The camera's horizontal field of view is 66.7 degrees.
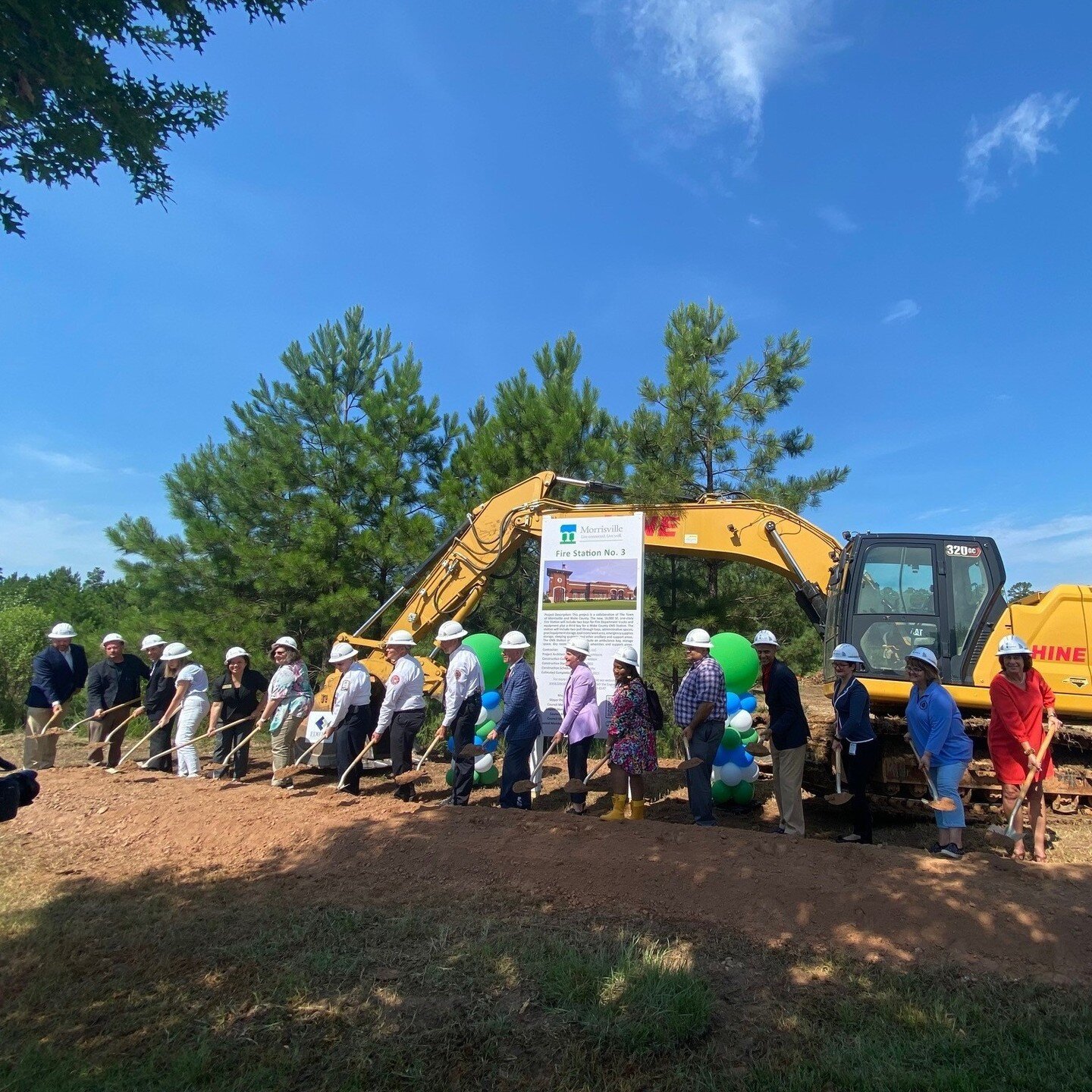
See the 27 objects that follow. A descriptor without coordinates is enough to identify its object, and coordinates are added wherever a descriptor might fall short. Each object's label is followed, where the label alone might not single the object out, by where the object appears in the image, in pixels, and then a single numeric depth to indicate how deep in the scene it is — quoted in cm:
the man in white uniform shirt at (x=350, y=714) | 840
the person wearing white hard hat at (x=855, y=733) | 688
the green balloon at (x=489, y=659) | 969
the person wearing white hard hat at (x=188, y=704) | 930
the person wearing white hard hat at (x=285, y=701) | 905
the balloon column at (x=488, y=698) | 929
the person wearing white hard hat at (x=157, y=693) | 977
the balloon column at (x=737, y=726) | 836
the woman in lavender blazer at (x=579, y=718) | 775
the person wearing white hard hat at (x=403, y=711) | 802
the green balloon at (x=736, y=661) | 880
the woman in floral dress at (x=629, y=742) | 712
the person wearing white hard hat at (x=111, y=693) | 983
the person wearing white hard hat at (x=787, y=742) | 701
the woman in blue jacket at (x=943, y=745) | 629
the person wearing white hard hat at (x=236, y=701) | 939
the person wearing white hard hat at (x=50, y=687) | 957
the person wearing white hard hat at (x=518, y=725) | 780
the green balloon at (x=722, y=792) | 848
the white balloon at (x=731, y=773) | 834
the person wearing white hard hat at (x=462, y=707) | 773
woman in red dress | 632
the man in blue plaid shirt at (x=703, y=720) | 698
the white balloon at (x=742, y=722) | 865
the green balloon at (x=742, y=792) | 849
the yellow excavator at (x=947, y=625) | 768
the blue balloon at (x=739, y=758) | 836
